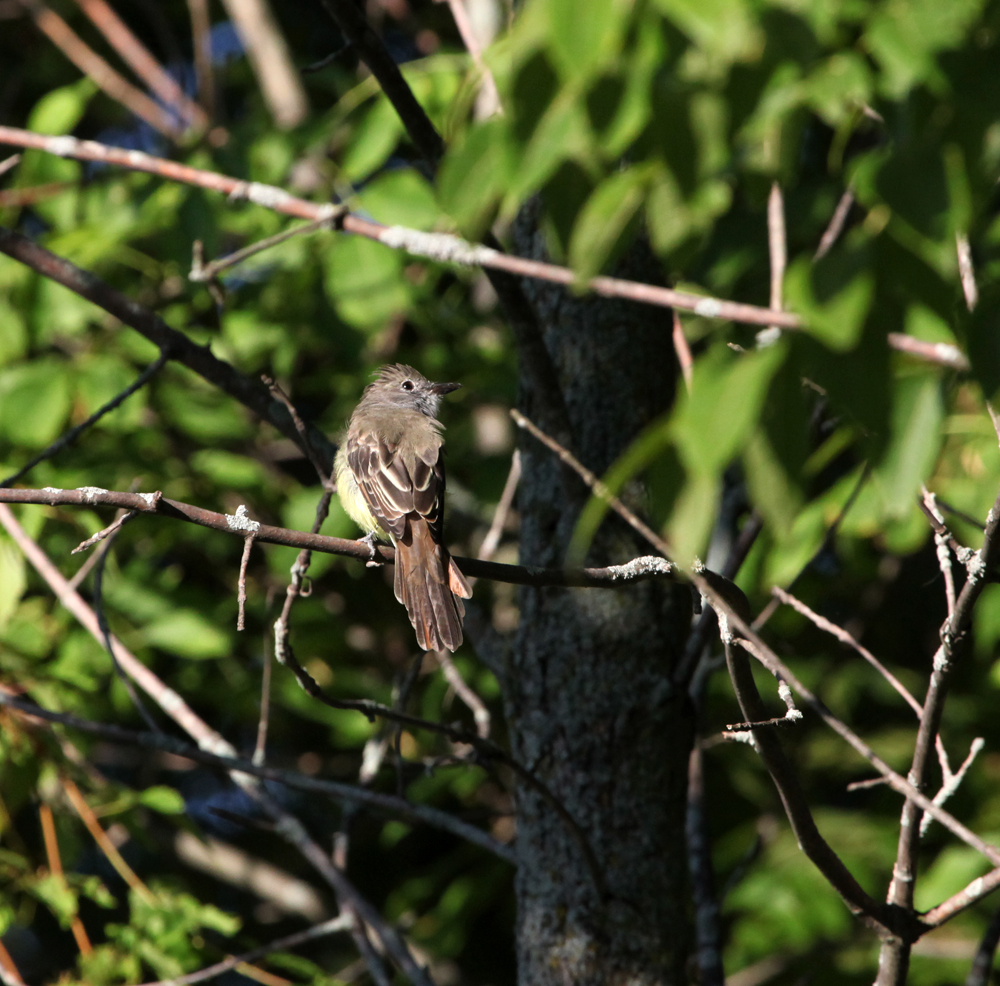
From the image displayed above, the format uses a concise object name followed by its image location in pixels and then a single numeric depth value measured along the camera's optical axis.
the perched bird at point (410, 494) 7.14
